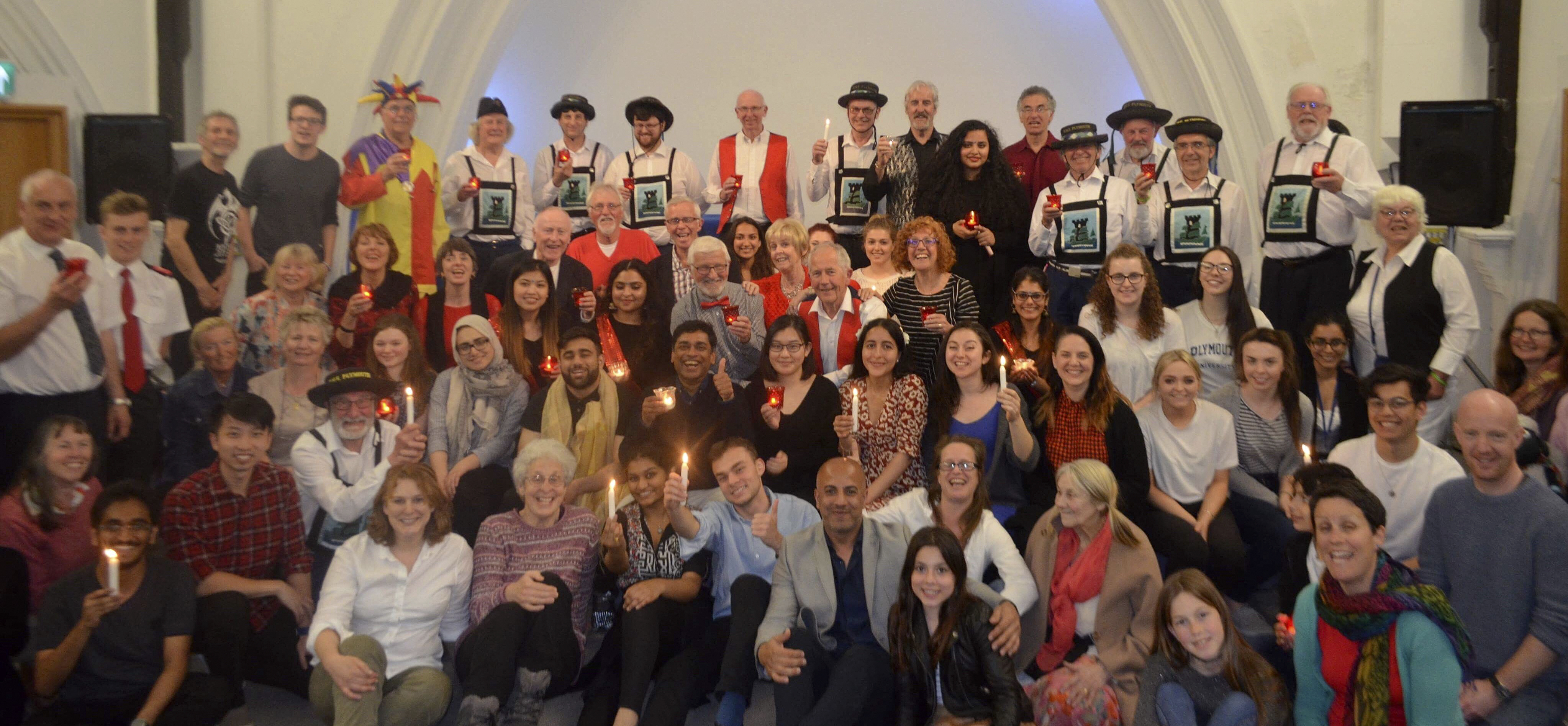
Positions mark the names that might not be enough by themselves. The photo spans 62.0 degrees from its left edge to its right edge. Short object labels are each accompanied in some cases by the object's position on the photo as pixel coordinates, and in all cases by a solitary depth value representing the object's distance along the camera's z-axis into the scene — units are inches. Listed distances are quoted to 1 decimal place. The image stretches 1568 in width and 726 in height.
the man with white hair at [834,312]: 201.0
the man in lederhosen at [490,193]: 244.5
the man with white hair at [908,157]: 235.5
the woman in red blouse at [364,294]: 196.5
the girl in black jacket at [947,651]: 140.0
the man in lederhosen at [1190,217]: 220.5
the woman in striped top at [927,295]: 199.9
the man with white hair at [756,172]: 256.2
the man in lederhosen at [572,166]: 261.4
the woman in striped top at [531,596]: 147.2
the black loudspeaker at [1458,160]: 229.3
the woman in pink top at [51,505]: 151.6
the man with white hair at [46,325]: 168.9
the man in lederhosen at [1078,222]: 219.9
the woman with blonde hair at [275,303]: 191.0
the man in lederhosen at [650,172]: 253.3
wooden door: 268.8
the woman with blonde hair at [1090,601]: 145.3
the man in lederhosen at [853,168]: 244.8
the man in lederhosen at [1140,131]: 244.1
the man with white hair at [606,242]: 226.7
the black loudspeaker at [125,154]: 254.2
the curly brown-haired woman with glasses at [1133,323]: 192.1
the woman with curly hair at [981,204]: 225.9
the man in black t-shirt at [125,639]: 141.9
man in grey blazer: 145.9
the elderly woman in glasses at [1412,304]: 193.6
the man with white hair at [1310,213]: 215.2
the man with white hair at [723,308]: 202.1
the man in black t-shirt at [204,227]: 222.8
